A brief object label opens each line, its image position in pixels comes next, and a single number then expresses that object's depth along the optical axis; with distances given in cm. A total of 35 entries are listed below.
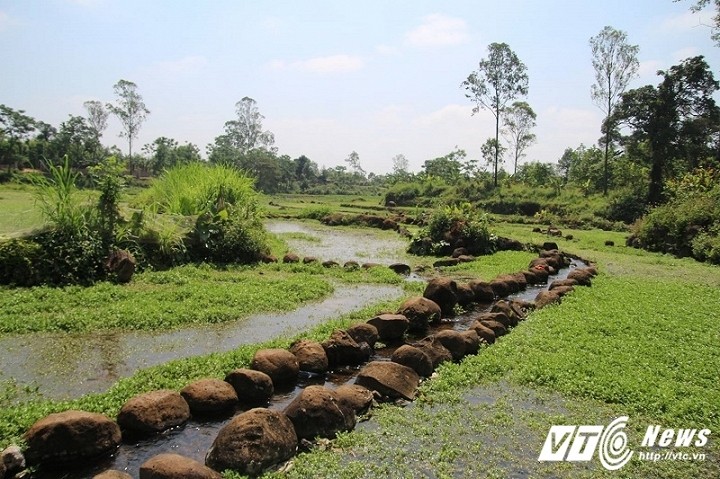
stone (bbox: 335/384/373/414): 630
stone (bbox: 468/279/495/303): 1291
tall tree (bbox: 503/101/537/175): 5356
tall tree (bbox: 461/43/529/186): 4934
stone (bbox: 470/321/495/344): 926
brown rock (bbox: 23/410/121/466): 503
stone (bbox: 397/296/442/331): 1027
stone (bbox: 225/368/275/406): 668
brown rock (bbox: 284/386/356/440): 577
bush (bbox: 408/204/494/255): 2100
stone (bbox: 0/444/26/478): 481
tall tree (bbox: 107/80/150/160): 7031
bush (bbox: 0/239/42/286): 1131
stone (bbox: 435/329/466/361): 848
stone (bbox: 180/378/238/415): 625
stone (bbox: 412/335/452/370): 809
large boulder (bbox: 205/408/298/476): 504
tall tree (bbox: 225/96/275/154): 8994
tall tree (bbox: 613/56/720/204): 3447
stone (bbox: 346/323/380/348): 876
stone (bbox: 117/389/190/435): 570
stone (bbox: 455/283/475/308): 1232
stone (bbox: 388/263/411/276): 1630
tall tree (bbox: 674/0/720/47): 2234
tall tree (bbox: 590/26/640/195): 4156
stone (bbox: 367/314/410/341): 954
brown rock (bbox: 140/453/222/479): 458
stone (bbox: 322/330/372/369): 822
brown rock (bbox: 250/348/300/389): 722
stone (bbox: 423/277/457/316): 1149
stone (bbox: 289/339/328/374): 775
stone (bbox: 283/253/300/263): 1636
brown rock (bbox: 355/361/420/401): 693
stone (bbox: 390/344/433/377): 771
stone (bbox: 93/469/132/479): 450
